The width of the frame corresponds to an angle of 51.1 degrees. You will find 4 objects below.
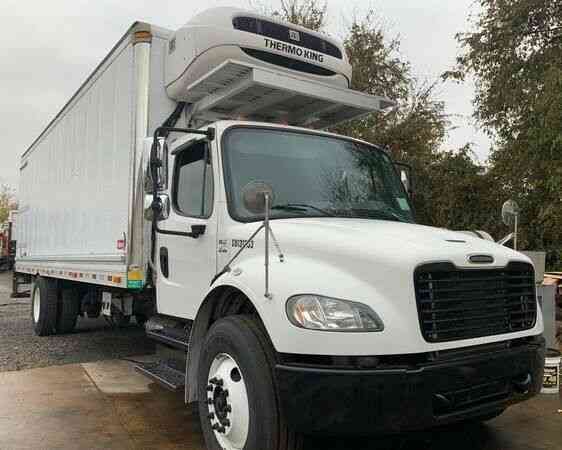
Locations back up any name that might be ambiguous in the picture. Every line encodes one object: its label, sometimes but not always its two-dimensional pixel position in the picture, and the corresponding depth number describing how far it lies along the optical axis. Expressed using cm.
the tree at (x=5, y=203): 5847
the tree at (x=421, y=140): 1510
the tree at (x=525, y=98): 962
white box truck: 315
